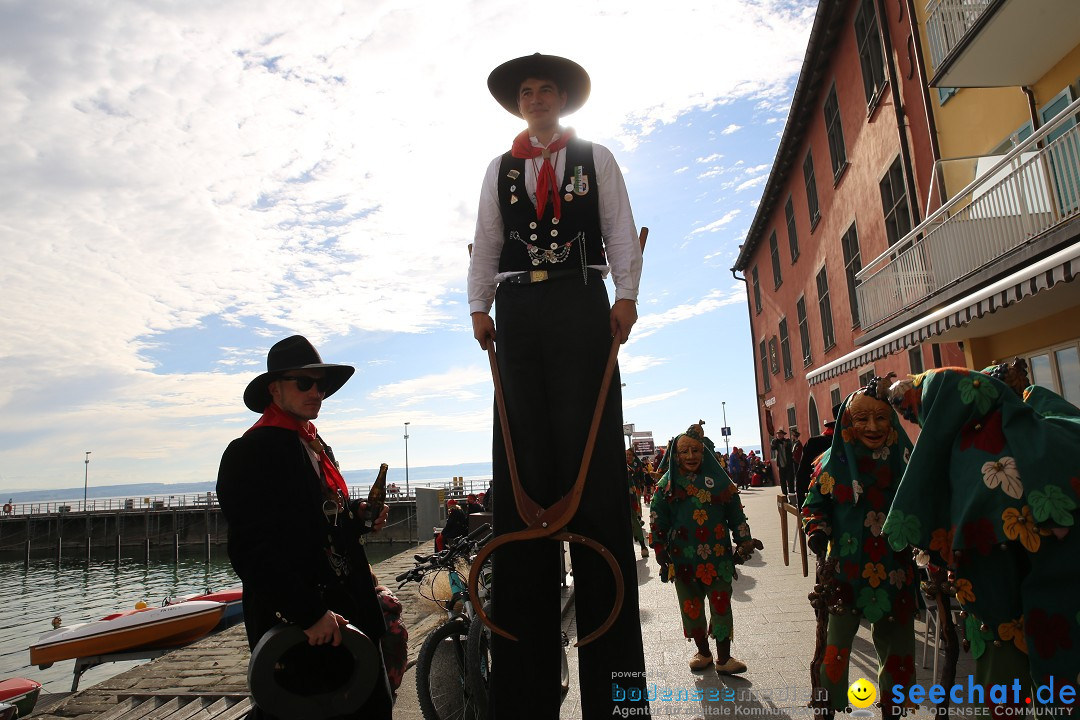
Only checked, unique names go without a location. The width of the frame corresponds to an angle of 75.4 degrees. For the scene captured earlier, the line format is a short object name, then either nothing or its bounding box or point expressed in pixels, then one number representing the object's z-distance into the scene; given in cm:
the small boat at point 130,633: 1648
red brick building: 1386
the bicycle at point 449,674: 406
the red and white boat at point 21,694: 1086
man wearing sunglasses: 240
